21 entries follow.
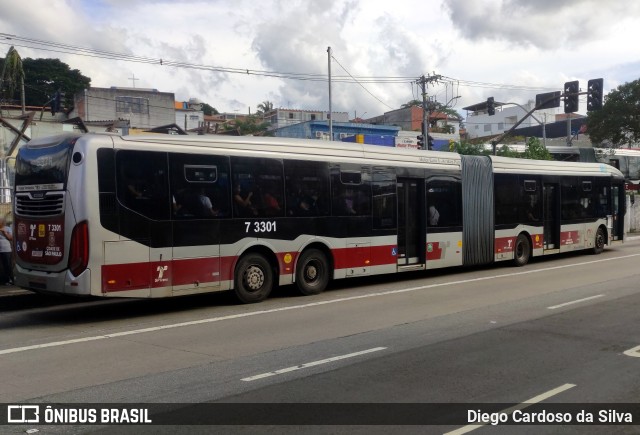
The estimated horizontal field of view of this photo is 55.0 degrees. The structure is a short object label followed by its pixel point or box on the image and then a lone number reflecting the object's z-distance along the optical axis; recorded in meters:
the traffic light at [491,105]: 30.41
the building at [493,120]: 103.34
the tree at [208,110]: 120.99
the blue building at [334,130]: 46.26
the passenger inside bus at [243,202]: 11.60
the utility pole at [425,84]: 34.69
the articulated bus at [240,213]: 9.81
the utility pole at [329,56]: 33.83
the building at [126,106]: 56.41
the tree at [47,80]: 70.88
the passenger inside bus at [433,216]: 15.59
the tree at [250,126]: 67.30
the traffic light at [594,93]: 25.28
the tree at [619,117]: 48.81
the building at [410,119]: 76.00
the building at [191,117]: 79.79
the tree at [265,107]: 98.39
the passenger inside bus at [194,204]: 10.77
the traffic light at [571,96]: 26.06
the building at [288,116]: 86.94
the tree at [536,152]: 37.28
